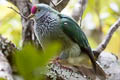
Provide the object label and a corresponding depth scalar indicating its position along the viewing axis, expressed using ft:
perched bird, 12.75
